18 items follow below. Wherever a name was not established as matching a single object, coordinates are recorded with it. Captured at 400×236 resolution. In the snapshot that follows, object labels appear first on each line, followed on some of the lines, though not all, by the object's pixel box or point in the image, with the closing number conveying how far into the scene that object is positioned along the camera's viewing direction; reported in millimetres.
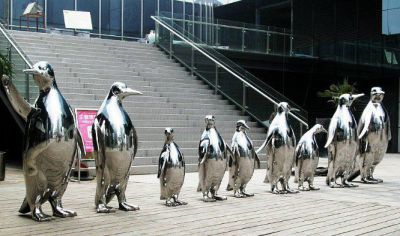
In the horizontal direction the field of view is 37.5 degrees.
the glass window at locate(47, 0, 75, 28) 30203
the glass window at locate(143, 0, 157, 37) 33844
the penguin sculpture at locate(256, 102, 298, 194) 9445
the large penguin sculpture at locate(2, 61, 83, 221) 6441
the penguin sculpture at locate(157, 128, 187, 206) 7906
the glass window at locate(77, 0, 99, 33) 31469
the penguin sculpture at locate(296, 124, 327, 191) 10133
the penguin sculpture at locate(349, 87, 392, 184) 11695
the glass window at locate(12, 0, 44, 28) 28906
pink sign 12586
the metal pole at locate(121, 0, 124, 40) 32969
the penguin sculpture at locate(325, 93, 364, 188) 10641
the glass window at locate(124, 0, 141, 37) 32906
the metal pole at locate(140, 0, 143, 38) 33322
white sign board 26828
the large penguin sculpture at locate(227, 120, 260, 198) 8984
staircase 15683
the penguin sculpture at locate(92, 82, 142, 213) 7129
